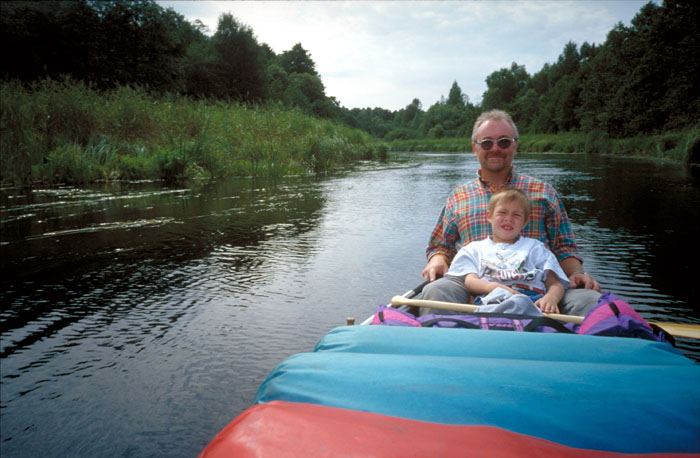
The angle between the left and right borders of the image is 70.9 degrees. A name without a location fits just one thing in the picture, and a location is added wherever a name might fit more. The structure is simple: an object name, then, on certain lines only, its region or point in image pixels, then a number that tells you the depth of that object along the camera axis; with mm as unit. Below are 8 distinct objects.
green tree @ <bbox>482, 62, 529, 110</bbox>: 87562
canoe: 1039
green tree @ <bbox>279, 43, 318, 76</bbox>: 76188
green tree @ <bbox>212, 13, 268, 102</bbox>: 41406
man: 3076
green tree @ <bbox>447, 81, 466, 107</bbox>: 109938
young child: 2641
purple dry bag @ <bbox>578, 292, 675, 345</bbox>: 1760
